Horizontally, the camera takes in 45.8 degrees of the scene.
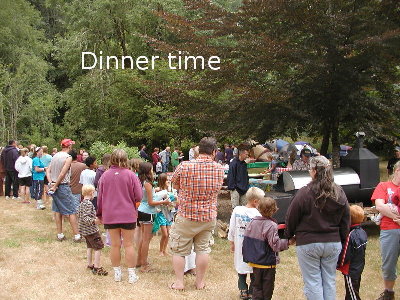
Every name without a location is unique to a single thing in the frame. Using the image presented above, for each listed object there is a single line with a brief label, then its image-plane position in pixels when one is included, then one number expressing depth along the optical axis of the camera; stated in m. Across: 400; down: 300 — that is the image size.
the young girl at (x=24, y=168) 12.21
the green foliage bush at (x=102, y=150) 15.11
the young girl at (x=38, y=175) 11.72
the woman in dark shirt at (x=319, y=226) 4.03
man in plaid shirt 5.34
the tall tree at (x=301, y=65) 8.73
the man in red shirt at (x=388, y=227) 5.08
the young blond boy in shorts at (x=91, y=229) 6.36
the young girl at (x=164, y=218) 6.79
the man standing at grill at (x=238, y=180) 8.84
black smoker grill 8.25
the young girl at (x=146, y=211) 6.40
